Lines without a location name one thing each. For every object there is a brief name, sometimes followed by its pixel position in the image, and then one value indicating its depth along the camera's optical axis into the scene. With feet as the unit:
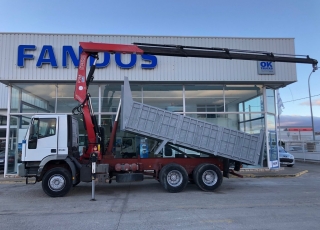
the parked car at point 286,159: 55.25
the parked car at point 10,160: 41.42
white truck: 25.94
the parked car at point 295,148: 74.76
